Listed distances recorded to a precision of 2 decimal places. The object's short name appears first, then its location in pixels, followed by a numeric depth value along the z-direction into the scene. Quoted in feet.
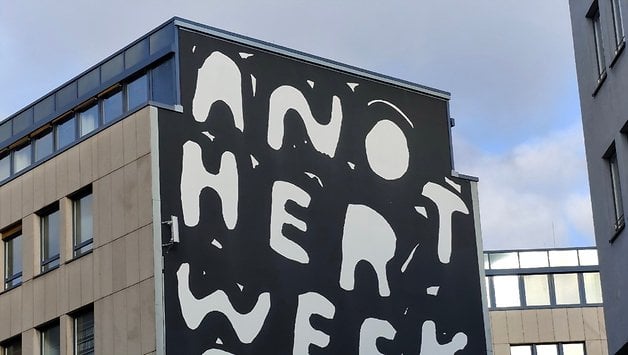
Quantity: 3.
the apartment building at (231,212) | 132.05
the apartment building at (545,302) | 221.05
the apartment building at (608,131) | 94.17
